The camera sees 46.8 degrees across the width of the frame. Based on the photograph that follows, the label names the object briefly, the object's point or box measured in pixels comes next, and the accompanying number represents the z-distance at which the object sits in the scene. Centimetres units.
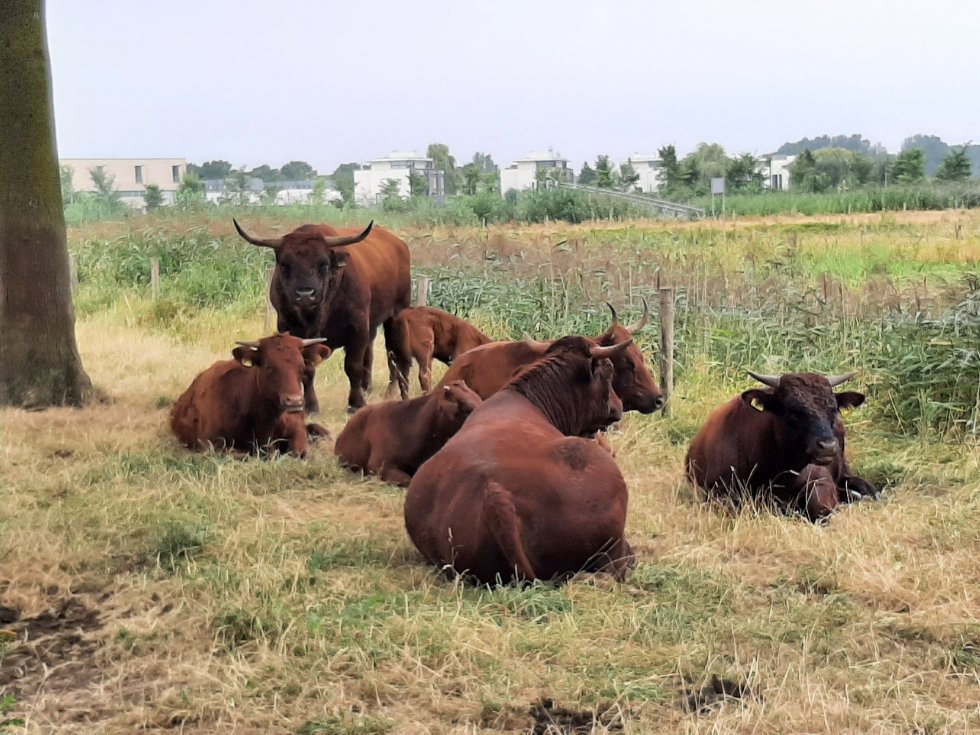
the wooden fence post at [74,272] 1919
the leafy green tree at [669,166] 5603
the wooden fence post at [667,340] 1041
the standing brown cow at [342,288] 1023
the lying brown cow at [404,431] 770
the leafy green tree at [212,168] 6651
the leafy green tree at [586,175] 6686
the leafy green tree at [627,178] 5866
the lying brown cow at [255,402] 841
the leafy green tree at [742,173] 5412
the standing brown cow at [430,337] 1109
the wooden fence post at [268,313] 1585
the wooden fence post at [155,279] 1858
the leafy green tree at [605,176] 5678
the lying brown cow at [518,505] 540
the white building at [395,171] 6469
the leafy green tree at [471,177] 4671
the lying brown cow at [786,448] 706
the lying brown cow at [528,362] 829
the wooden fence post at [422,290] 1471
